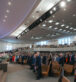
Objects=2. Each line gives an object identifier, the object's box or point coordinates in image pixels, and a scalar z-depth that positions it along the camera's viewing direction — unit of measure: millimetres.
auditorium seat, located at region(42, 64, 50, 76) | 3767
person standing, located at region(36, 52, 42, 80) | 3684
